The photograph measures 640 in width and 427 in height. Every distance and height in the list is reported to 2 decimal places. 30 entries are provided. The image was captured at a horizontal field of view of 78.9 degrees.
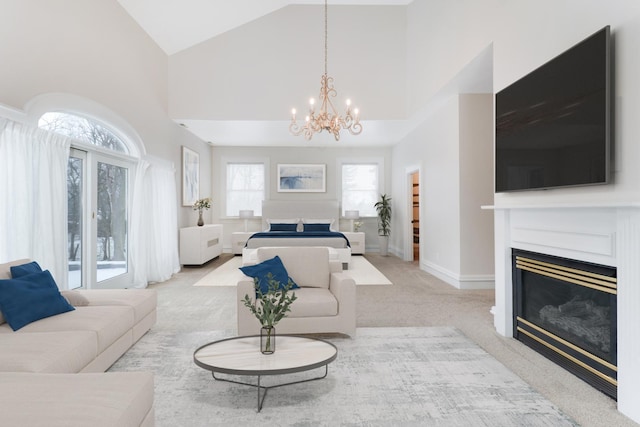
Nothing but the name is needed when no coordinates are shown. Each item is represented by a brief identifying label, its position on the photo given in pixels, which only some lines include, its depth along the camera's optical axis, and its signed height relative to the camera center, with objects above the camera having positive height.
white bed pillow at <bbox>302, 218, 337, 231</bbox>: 9.55 -0.27
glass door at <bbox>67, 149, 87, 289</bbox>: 4.30 -0.03
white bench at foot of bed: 6.93 -0.80
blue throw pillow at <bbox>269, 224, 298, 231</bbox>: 9.30 -0.40
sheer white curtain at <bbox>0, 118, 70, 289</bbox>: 3.15 +0.14
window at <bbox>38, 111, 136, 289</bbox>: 4.31 +0.15
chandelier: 4.87 +1.11
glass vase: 2.32 -0.79
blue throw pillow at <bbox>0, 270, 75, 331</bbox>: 2.48 -0.59
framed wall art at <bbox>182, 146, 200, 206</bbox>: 7.56 +0.72
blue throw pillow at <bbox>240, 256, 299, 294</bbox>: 3.38 -0.54
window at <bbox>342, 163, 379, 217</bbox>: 9.95 +0.60
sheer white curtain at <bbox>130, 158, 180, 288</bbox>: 5.52 -0.19
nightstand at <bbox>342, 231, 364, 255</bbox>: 8.99 -0.77
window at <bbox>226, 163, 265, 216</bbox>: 9.91 +0.55
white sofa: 1.41 -0.73
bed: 8.09 -0.18
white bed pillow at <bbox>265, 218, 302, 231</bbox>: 9.56 -0.26
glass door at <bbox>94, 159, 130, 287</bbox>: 4.88 -0.14
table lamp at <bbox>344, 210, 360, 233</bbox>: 9.53 -0.10
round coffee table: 2.09 -0.85
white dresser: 7.30 -0.65
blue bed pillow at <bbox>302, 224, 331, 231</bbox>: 9.21 -0.40
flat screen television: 2.30 +0.61
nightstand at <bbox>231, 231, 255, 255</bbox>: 9.09 -0.69
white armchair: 3.21 -0.85
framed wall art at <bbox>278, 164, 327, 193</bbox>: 9.87 +0.82
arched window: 3.91 +0.93
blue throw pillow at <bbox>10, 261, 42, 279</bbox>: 2.73 -0.41
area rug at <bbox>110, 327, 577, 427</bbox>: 2.06 -1.11
